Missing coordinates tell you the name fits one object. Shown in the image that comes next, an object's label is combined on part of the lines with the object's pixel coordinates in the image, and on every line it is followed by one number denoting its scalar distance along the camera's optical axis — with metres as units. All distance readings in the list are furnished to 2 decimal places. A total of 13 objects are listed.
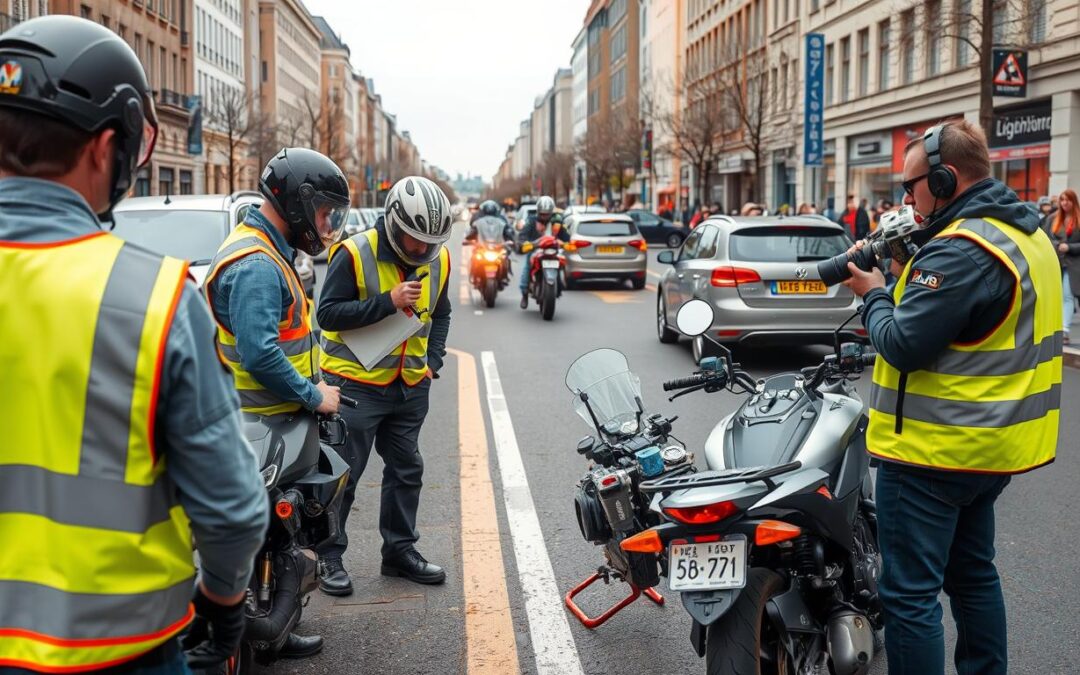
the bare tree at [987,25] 19.23
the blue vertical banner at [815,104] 36.41
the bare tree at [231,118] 55.88
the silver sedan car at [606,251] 23.80
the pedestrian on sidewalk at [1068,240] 14.23
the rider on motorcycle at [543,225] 17.72
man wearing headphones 3.18
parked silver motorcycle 3.19
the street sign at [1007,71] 20.23
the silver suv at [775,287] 11.63
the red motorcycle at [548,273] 17.23
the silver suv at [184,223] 10.18
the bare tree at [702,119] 48.84
